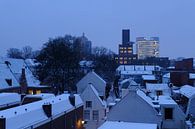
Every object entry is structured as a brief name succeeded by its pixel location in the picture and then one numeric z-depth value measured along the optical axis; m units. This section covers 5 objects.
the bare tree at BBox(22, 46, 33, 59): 120.19
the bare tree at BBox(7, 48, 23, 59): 111.09
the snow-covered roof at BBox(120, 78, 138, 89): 49.92
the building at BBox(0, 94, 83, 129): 19.89
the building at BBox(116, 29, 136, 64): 179.12
